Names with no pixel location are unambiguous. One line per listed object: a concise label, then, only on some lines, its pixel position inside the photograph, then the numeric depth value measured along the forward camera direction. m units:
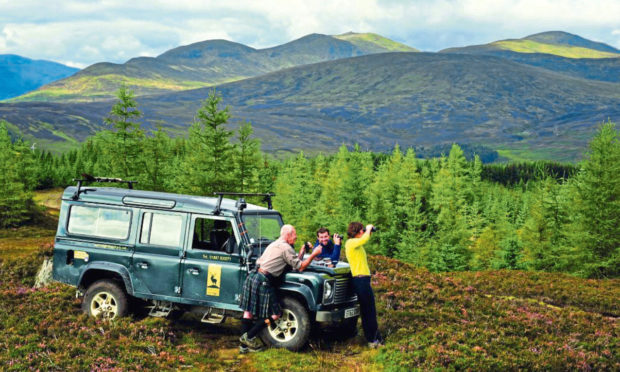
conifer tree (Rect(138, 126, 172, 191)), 46.35
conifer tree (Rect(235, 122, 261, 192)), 44.97
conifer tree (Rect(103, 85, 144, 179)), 44.34
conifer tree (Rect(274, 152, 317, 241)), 50.25
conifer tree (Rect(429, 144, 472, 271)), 34.16
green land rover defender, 11.12
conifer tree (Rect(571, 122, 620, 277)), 33.88
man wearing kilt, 10.69
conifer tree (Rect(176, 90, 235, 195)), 42.38
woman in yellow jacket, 11.22
